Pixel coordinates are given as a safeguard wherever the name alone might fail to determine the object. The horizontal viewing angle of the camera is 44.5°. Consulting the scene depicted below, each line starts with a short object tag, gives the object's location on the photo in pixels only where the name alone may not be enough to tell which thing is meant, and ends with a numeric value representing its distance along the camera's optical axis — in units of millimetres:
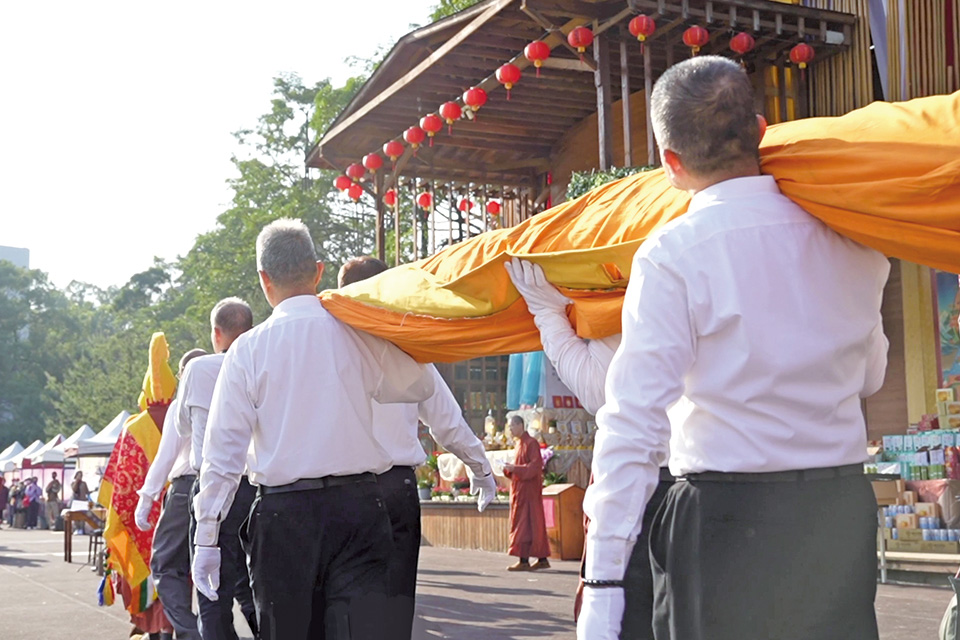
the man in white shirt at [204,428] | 5881
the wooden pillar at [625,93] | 12422
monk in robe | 13273
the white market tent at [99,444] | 28188
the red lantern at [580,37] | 12344
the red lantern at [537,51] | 12805
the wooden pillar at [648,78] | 12212
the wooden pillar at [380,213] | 17641
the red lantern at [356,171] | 17938
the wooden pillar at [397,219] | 17464
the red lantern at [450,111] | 14906
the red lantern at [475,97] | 14352
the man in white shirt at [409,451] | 4141
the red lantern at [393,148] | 16625
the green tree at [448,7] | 27041
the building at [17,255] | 144250
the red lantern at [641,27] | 11703
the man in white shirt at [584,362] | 3422
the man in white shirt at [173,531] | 6781
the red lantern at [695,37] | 11922
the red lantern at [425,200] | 18391
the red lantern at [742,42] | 12094
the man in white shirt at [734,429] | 2146
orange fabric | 2332
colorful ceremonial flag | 7996
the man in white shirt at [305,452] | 3814
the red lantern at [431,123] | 15352
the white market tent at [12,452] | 42500
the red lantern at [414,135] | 15859
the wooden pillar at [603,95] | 12266
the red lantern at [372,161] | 17297
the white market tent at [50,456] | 35781
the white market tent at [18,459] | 38375
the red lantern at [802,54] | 12453
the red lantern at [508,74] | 13375
